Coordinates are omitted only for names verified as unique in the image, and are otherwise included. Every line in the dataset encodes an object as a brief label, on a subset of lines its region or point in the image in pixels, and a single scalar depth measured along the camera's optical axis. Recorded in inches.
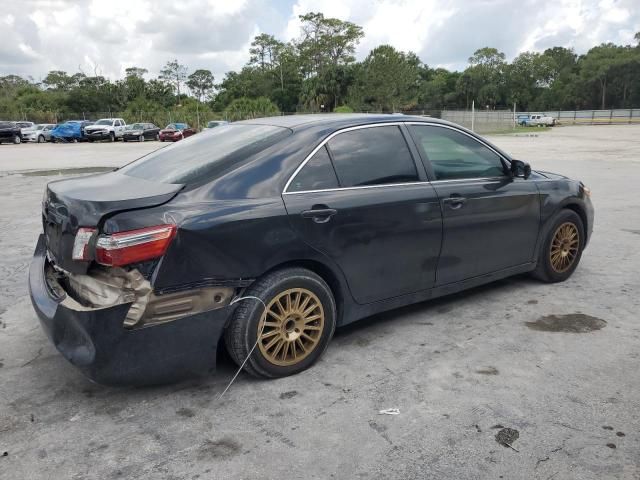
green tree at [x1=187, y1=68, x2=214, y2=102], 3949.3
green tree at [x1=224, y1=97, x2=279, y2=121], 2154.3
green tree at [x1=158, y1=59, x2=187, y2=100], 3543.3
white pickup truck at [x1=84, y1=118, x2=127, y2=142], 1551.4
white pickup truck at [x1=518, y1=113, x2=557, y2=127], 2369.6
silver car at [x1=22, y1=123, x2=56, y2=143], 1565.0
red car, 1533.0
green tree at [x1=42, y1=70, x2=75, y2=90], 3380.9
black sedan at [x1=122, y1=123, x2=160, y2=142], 1578.5
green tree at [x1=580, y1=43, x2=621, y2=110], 3599.9
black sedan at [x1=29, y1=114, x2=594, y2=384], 113.3
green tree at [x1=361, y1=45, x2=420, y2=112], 2564.0
